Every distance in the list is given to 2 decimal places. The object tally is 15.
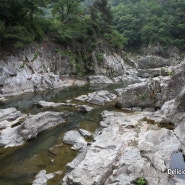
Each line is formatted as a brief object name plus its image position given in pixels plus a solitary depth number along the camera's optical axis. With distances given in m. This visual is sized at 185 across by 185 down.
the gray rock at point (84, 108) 15.03
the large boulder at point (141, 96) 15.52
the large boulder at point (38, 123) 10.69
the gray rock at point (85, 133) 10.88
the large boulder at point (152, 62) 41.22
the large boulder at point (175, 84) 14.97
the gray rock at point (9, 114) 13.22
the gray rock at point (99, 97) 16.95
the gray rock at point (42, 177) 7.25
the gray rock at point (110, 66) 30.90
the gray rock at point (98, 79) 27.29
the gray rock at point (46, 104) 15.91
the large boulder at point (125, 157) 6.64
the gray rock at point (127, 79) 27.72
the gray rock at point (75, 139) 9.75
